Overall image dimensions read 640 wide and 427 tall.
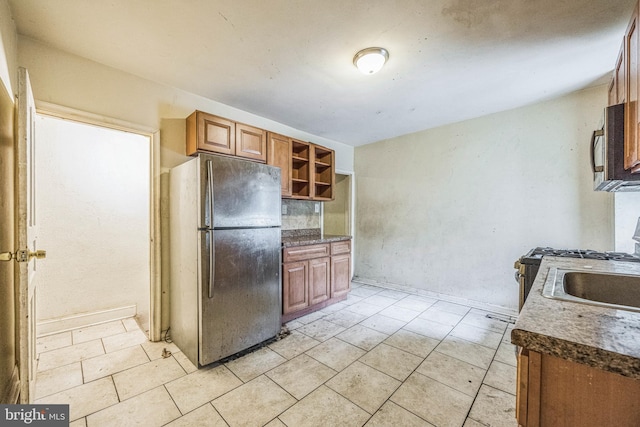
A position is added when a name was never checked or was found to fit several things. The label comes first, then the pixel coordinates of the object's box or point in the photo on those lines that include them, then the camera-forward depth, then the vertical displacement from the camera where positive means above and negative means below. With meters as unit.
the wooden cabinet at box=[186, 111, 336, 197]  2.56 +0.72
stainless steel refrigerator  2.07 -0.36
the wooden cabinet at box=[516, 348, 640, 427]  0.55 -0.42
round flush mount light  1.98 +1.17
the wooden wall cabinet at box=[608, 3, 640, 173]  1.23 +0.61
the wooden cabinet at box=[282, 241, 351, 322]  2.92 -0.78
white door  1.34 -0.10
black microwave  1.42 +0.33
